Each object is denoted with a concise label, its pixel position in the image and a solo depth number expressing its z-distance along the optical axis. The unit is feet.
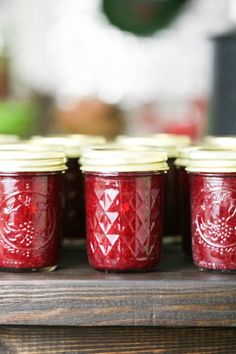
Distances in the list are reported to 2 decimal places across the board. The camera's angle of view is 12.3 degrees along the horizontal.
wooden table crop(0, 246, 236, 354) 2.64
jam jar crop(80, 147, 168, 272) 2.74
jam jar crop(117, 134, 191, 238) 3.09
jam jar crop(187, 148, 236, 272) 2.71
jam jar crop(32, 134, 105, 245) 3.08
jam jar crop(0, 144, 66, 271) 2.75
